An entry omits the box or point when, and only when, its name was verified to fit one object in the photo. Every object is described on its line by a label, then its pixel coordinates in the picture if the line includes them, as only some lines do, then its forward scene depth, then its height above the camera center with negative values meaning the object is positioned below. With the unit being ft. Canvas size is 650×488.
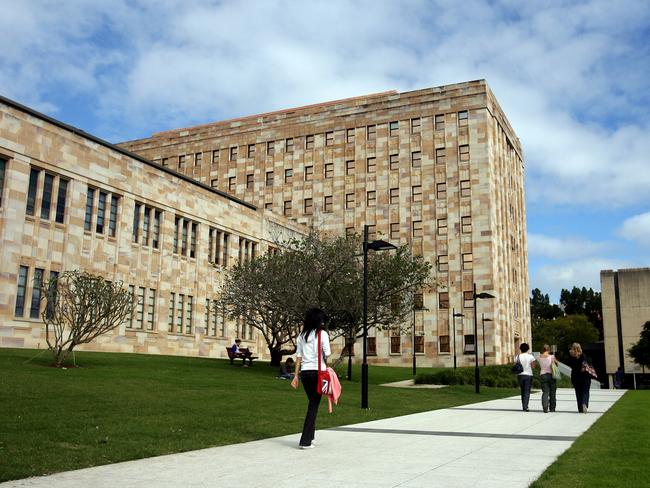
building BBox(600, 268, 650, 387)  256.73 +17.07
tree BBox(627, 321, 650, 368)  204.23 +1.36
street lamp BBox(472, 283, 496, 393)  88.26 -4.35
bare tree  76.64 +4.83
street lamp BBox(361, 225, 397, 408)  55.36 +5.07
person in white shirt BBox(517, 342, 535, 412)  56.59 -1.98
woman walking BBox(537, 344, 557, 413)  55.98 -2.24
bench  108.47 -1.11
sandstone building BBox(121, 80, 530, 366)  194.18 +54.40
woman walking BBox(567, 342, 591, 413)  54.80 -2.11
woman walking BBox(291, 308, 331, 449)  30.09 -0.19
